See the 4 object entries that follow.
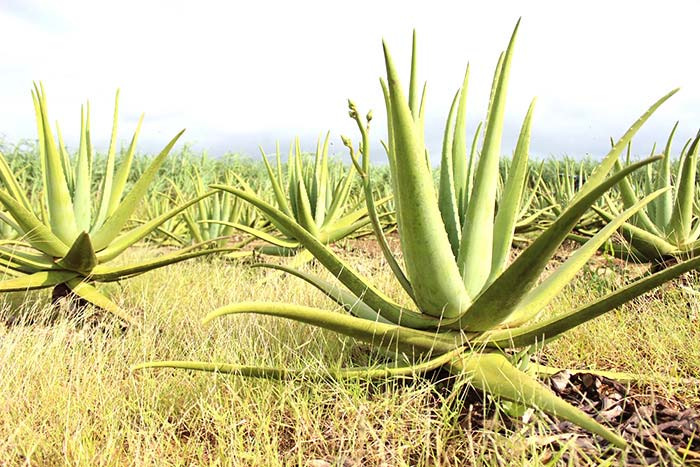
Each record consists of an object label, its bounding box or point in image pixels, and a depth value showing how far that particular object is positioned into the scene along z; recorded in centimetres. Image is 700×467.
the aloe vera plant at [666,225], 302
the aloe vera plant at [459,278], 139
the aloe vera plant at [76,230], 258
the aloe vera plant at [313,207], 413
